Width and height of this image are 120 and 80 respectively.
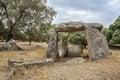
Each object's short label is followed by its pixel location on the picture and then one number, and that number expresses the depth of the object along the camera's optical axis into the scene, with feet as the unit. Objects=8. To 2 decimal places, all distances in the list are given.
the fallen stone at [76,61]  11.14
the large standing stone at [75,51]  15.57
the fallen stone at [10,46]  20.88
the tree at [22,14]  22.41
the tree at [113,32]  21.23
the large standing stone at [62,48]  15.22
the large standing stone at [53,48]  13.42
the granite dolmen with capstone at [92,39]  12.25
